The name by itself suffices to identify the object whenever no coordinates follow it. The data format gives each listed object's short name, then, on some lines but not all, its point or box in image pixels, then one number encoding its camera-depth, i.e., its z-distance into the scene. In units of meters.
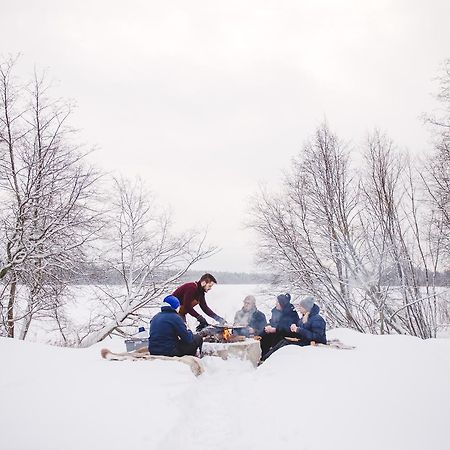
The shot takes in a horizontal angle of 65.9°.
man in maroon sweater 7.60
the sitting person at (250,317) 9.27
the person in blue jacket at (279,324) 7.45
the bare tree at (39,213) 8.12
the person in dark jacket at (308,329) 6.56
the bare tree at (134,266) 11.14
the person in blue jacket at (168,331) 5.63
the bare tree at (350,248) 12.04
